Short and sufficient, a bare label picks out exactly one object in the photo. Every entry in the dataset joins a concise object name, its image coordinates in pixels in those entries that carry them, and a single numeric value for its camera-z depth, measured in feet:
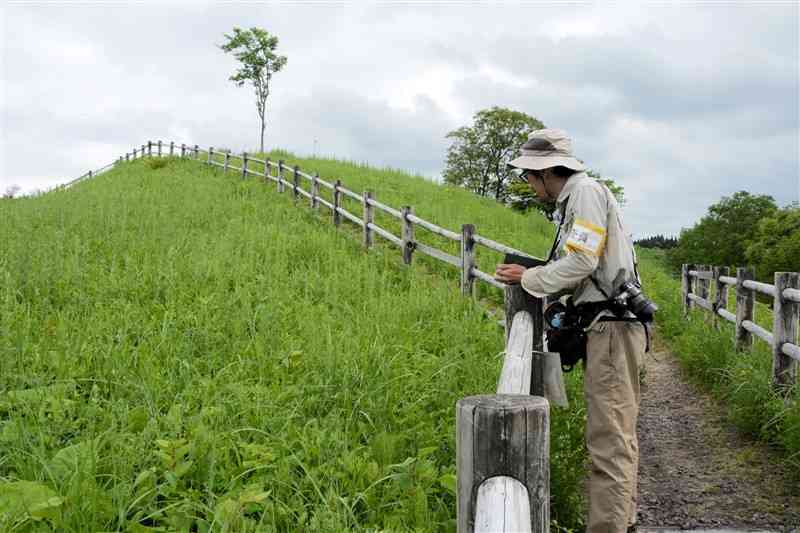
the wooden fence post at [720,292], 31.89
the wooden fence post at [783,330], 20.44
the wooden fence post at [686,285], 39.34
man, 10.94
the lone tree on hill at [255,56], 139.74
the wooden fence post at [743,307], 26.12
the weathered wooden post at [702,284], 35.88
